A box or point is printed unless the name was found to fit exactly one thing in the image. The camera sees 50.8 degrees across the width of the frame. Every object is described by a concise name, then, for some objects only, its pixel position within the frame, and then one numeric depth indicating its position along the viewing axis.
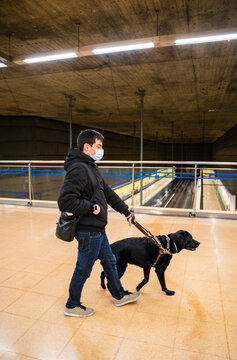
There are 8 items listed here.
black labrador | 2.11
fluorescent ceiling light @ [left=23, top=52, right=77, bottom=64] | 4.31
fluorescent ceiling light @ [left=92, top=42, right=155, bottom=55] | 3.87
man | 1.65
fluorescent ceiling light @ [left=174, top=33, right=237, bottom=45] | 3.61
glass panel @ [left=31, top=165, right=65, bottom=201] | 10.66
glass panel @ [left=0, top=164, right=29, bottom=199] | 9.04
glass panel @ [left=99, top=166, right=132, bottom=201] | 8.04
